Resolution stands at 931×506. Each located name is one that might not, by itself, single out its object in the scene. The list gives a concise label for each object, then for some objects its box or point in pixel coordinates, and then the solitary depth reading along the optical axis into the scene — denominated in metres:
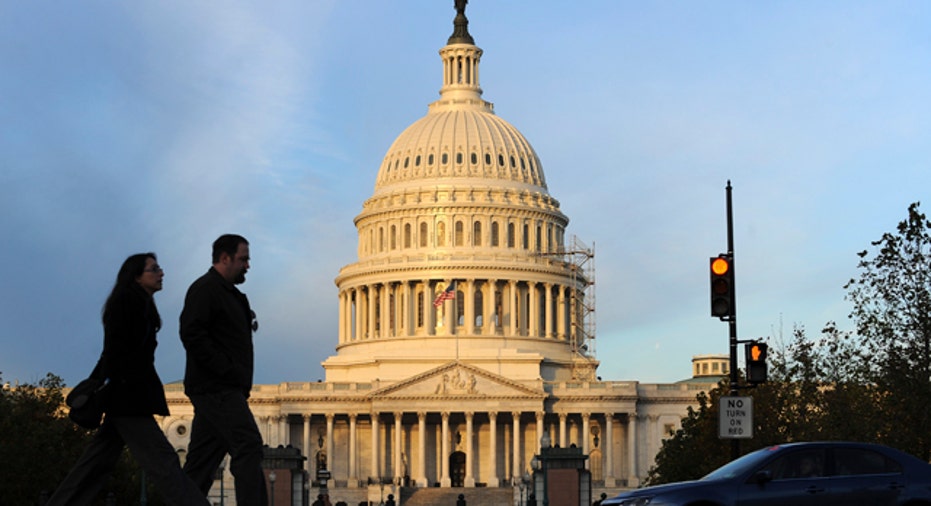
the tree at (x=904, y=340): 46.47
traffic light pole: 35.72
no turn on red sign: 36.06
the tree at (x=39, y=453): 70.62
